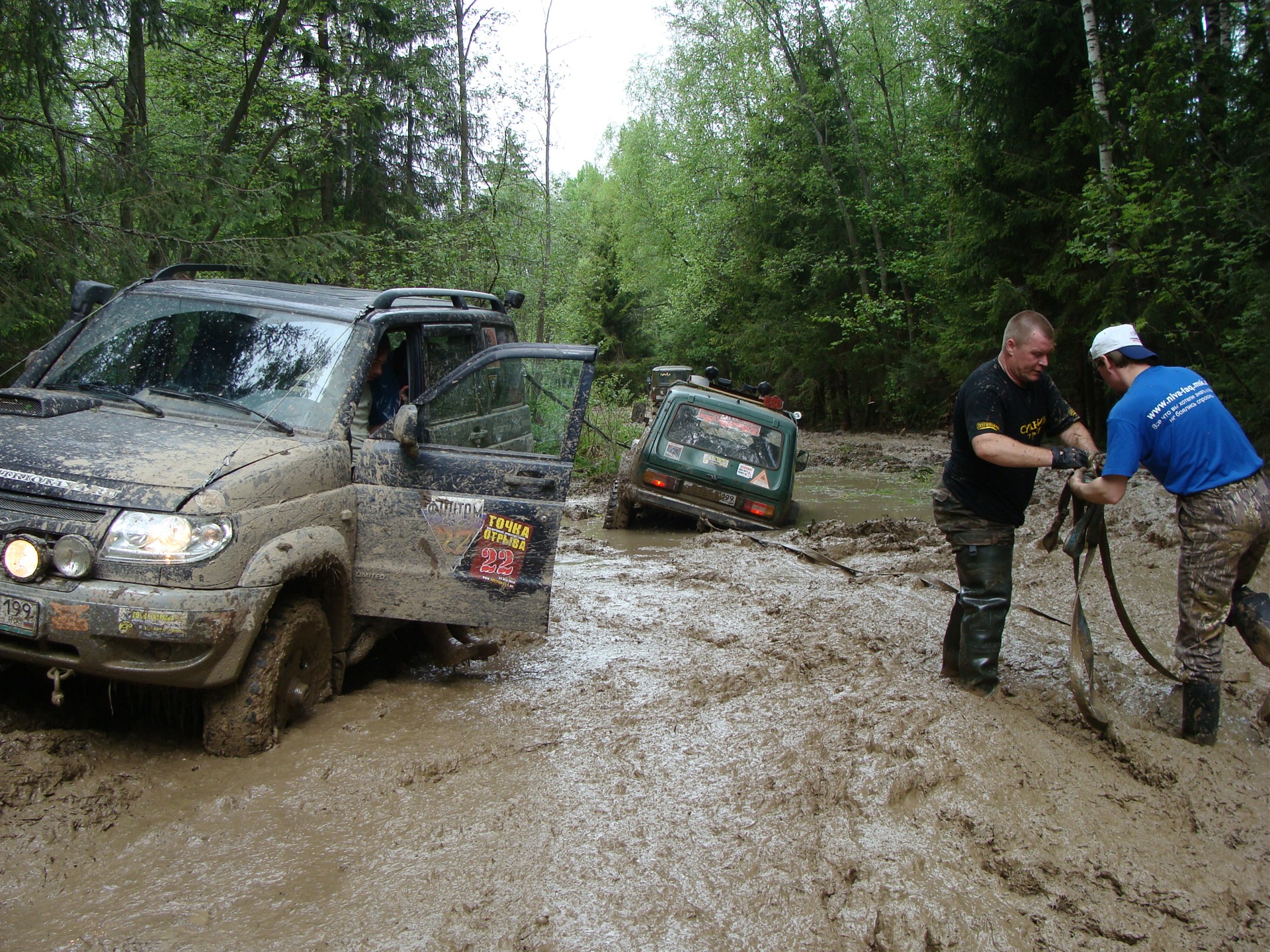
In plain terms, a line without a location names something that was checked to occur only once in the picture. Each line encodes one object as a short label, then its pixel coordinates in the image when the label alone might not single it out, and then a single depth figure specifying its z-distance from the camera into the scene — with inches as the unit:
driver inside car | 186.2
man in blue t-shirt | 167.5
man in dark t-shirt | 181.3
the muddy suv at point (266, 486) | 135.0
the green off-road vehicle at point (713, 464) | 424.8
